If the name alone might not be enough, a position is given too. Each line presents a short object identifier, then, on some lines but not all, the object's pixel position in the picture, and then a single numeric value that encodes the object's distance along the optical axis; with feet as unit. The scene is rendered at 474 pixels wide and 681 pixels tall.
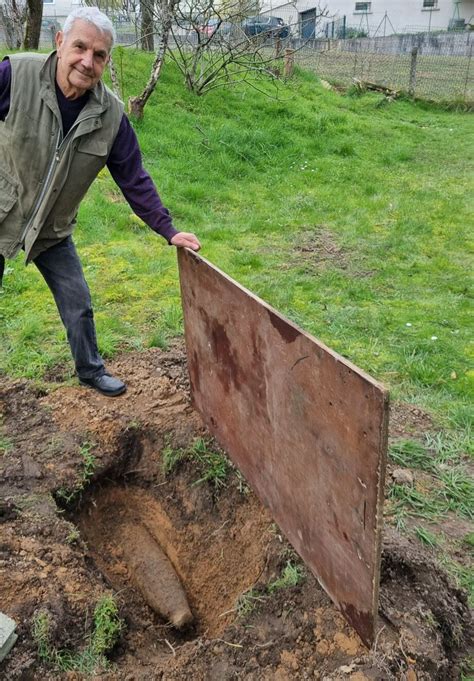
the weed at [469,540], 9.42
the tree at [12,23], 54.85
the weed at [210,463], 10.93
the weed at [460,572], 8.69
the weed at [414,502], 10.06
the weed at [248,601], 8.41
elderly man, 9.68
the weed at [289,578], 8.53
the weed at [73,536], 9.59
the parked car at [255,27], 34.90
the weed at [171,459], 11.38
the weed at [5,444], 11.28
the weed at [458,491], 10.26
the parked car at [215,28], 33.76
